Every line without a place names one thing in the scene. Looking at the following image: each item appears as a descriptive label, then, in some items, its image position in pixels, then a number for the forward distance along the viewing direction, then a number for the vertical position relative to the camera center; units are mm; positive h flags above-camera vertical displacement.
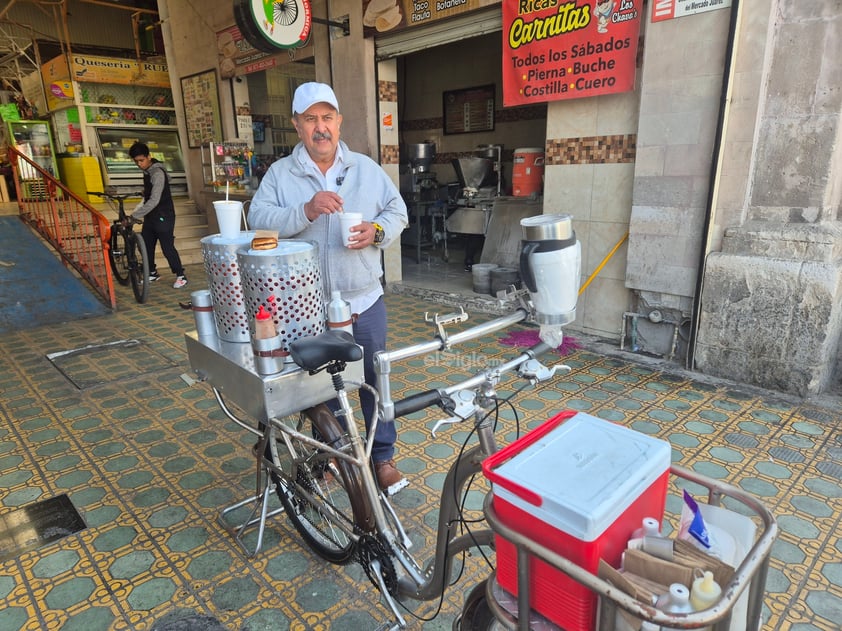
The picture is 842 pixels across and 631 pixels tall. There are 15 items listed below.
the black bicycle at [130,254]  6520 -964
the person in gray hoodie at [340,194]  2252 -123
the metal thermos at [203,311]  2049 -498
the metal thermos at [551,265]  1308 -227
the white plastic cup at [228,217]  1953 -146
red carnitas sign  4262 +1001
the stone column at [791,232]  3482 -441
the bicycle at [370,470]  1428 -998
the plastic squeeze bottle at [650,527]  1063 -693
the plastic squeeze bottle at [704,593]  916 -705
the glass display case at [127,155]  11523 +520
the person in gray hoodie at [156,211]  6668 -425
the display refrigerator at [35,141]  11312 +805
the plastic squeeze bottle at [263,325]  1676 -457
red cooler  1013 -621
